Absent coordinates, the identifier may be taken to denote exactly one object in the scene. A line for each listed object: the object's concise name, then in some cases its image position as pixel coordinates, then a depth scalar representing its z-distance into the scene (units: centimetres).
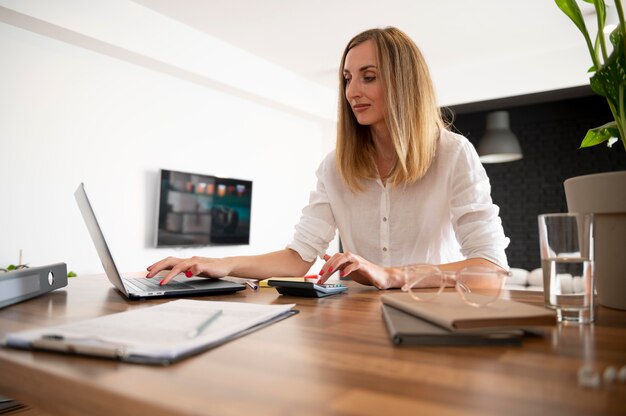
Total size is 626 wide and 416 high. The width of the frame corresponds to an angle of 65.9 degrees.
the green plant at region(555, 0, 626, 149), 75
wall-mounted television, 438
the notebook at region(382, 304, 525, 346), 54
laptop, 94
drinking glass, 67
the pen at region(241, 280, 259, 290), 116
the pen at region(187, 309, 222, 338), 54
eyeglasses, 68
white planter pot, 77
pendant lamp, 562
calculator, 98
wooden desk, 36
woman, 152
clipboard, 48
